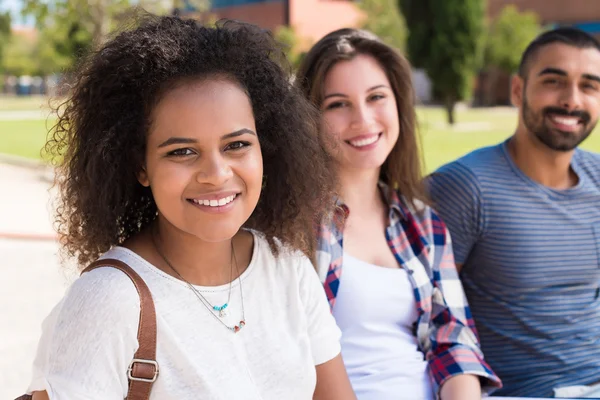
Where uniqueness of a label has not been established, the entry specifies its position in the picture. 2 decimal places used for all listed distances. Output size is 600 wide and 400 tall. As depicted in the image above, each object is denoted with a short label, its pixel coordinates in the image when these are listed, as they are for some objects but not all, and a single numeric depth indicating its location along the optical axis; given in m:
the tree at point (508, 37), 34.47
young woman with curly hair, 1.73
